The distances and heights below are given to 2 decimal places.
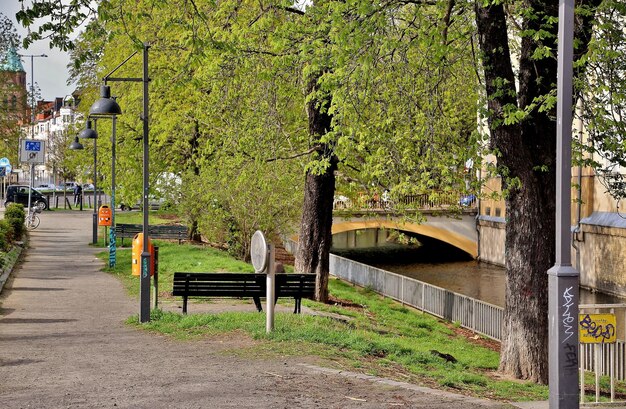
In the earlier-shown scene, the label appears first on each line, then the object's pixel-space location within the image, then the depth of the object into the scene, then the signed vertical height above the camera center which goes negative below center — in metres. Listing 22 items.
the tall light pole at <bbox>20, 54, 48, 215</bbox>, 47.16 +5.02
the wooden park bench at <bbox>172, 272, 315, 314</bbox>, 16.95 -1.51
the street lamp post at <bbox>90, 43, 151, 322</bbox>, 15.00 -0.64
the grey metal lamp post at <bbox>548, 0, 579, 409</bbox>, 7.80 -0.67
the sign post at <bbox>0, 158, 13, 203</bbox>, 43.59 +1.53
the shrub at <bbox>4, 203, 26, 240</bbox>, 33.07 -0.73
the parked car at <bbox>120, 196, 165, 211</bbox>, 58.28 -0.48
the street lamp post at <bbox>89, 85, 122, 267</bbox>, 16.68 +1.63
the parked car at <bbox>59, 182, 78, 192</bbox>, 96.66 +1.23
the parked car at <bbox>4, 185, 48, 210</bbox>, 58.28 +0.12
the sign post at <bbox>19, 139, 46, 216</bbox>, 33.28 +1.67
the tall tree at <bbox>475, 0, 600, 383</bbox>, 13.57 +0.50
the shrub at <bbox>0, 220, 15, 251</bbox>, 25.96 -1.11
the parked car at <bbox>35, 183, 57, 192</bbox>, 93.53 +1.14
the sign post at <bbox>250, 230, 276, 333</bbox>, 13.31 -0.91
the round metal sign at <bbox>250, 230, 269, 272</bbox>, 13.35 -0.73
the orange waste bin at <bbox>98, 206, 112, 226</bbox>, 31.55 -0.60
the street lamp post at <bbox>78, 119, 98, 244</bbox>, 29.31 +1.83
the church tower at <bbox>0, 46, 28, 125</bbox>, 39.87 +4.70
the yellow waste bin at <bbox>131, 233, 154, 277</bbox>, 15.77 -0.91
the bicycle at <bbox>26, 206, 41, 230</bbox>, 42.19 -1.02
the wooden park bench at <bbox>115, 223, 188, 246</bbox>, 34.34 -1.15
